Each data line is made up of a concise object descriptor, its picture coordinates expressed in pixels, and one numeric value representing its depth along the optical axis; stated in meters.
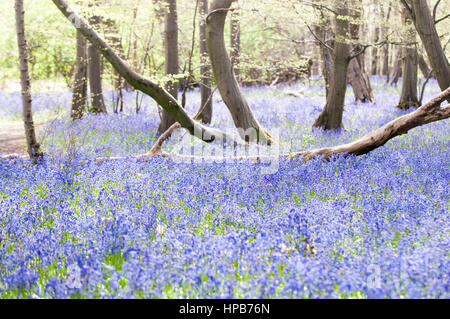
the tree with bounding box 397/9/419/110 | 15.73
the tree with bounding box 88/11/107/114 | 14.26
